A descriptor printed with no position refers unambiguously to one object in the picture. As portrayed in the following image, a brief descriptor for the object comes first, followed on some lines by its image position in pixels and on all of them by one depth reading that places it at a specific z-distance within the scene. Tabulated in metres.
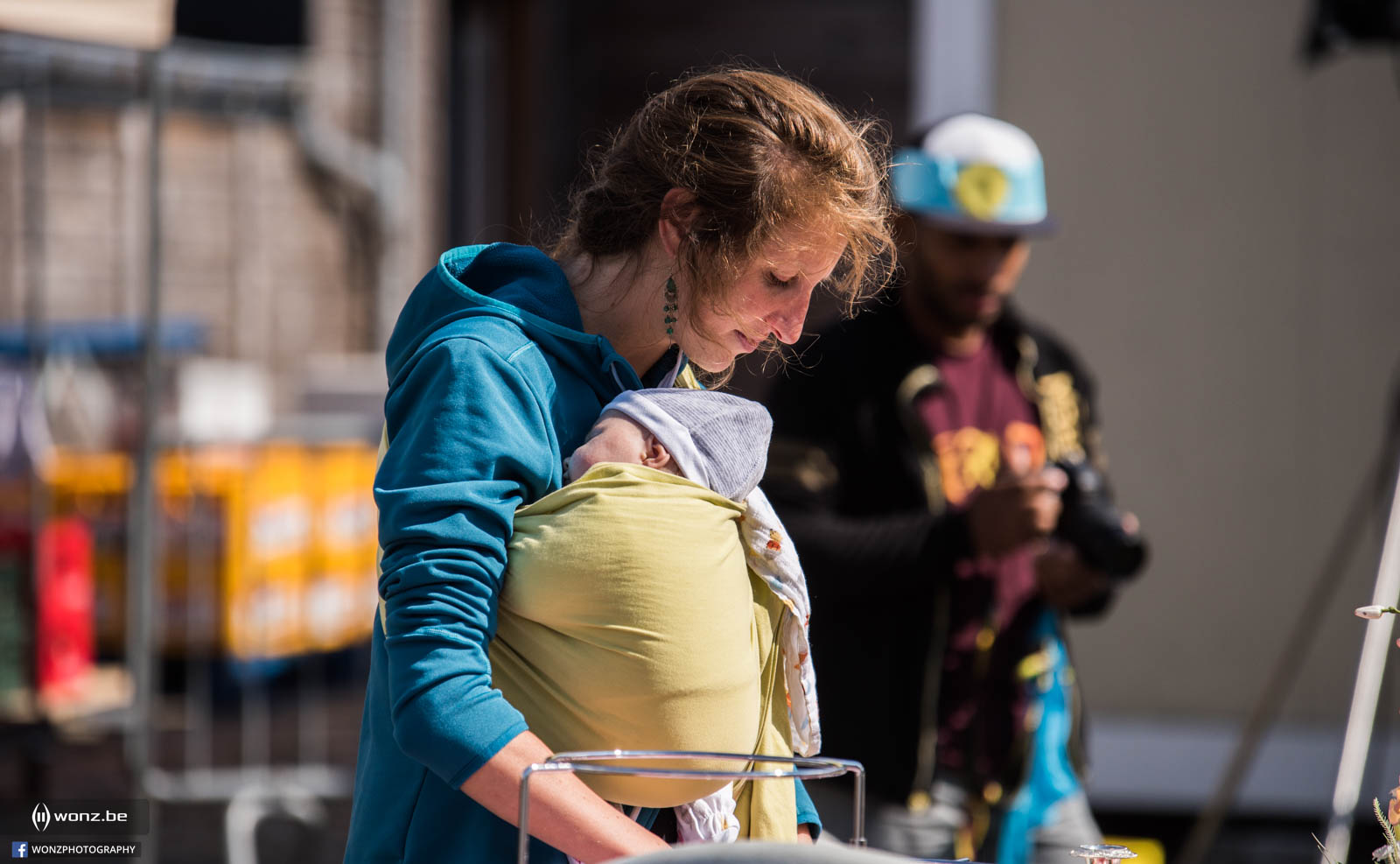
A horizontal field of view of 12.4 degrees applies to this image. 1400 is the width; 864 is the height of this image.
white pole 7.26
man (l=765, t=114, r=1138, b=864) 6.66
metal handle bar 5.23
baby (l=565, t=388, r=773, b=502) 5.40
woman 5.30
